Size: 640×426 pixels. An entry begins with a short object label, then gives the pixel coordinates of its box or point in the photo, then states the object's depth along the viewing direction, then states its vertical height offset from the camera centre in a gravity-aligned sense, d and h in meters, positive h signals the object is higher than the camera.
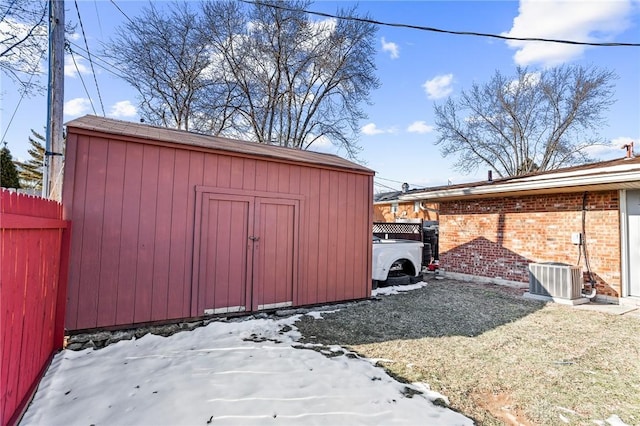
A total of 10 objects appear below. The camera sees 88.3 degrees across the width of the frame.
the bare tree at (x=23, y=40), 5.74 +3.32
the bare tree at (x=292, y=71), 14.86 +7.51
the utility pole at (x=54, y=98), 4.12 +1.59
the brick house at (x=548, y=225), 6.04 +0.25
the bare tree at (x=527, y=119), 17.62 +6.82
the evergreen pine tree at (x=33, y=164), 26.92 +4.92
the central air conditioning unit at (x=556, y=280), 6.08 -0.82
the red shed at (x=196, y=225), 3.77 +0.04
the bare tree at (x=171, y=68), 13.54 +6.91
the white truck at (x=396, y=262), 6.87 -0.64
